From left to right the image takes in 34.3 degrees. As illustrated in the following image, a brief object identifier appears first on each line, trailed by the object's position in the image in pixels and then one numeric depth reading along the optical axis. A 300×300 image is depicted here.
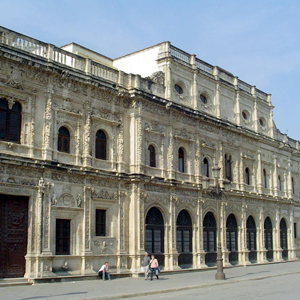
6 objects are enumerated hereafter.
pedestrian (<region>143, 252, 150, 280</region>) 24.47
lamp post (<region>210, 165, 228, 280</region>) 24.12
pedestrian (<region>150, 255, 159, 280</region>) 24.05
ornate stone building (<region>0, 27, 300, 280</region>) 22.56
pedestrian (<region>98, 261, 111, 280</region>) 23.98
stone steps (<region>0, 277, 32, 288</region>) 20.66
